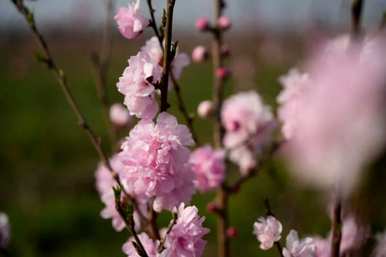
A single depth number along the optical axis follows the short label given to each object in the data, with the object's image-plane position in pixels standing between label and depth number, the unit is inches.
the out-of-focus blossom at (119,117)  37.9
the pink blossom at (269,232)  27.2
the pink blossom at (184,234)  27.3
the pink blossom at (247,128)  38.2
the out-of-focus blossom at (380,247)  27.7
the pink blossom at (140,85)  27.5
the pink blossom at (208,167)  34.7
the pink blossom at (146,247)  27.6
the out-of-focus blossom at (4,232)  33.3
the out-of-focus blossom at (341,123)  16.4
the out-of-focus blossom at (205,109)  37.2
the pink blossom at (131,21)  28.9
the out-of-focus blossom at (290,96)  33.6
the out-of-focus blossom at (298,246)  27.2
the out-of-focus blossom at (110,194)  31.1
